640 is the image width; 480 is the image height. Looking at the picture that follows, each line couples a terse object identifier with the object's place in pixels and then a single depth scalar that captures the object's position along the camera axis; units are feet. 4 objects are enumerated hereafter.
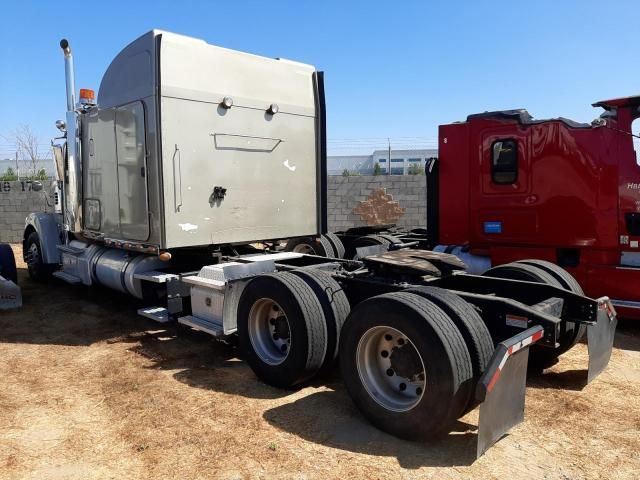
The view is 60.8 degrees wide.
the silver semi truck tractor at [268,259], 12.00
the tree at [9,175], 81.62
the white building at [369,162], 140.91
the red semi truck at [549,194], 21.94
